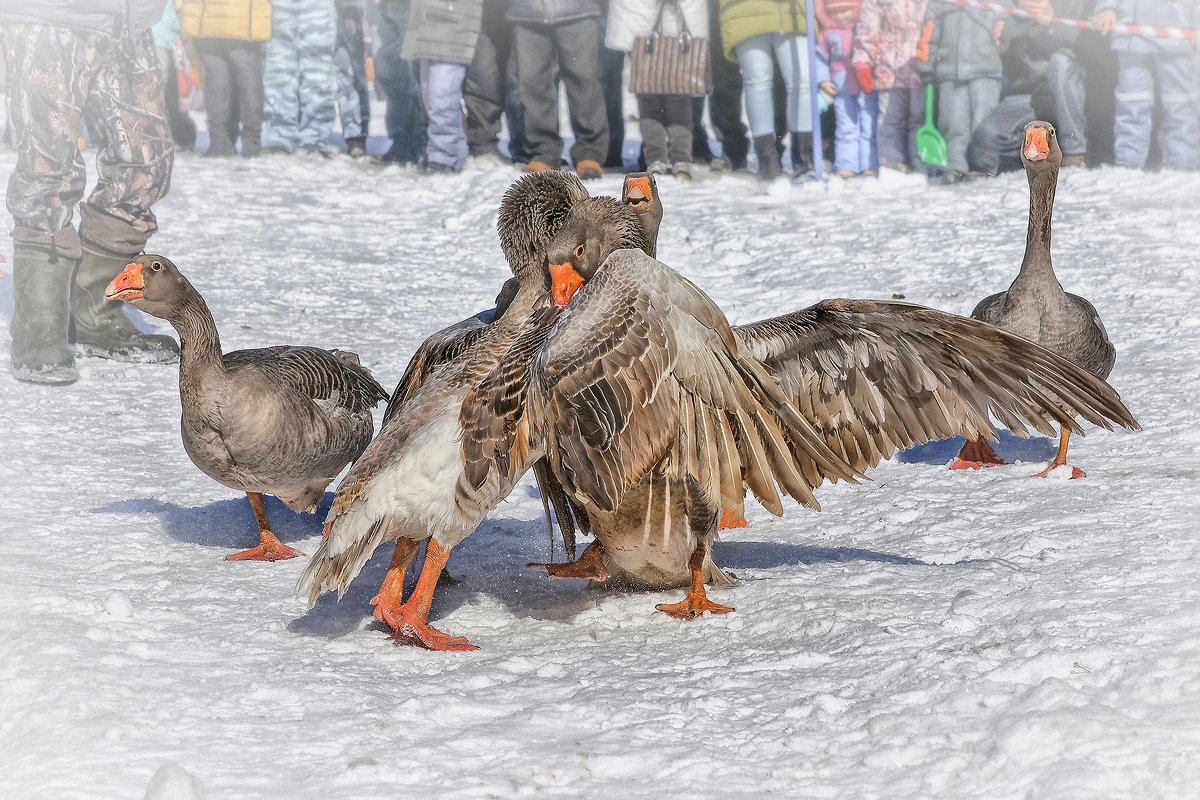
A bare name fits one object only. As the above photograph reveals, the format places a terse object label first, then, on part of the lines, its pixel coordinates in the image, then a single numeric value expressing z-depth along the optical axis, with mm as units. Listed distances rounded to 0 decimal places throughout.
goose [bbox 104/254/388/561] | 9180
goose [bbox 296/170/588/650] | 7375
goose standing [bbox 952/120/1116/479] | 11492
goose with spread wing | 6789
